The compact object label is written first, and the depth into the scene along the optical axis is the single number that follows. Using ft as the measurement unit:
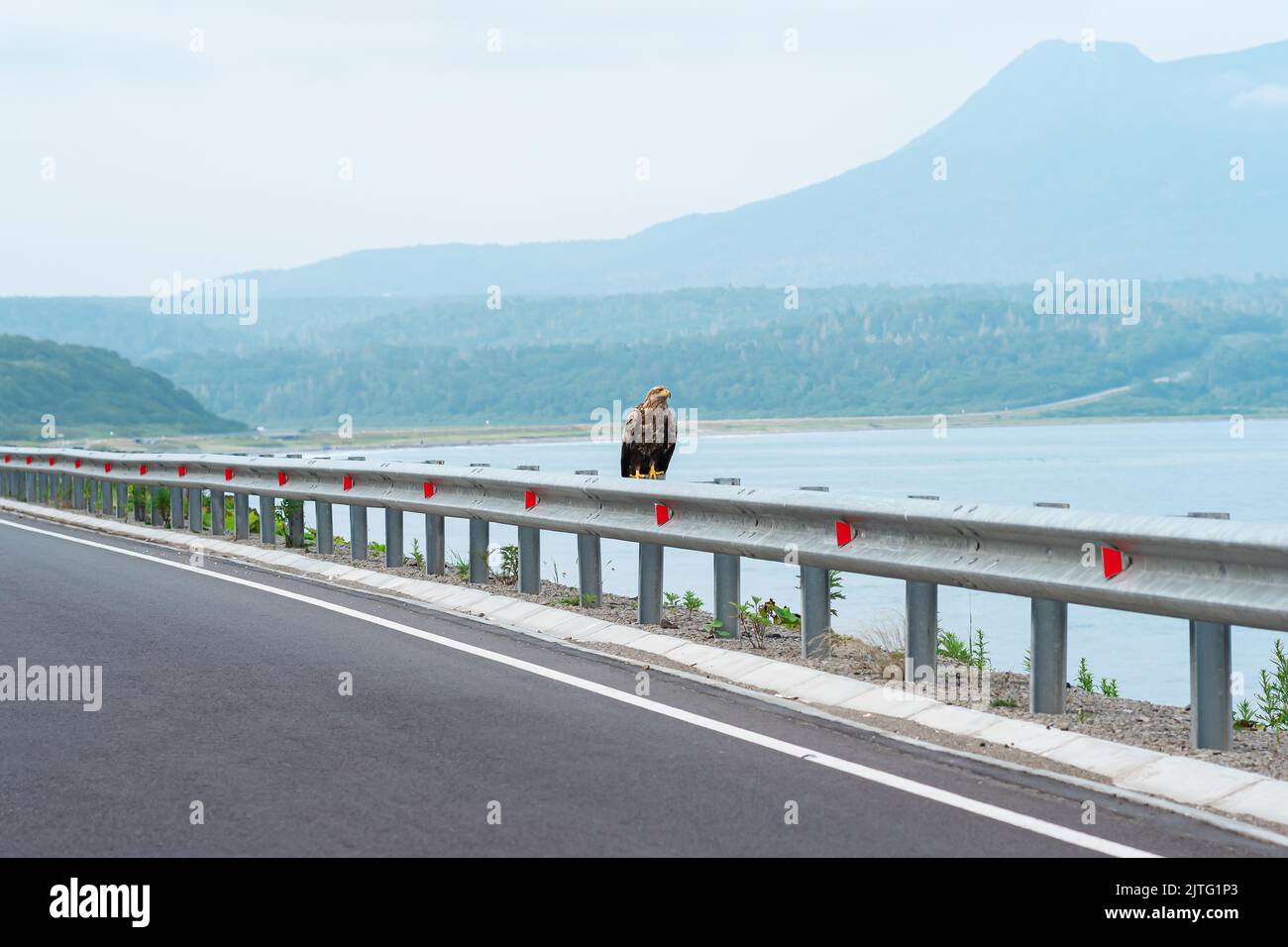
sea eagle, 46.68
